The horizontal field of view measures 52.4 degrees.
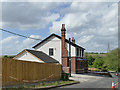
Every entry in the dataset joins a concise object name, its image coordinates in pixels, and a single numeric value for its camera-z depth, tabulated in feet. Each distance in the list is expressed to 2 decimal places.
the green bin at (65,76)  52.81
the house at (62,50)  83.87
